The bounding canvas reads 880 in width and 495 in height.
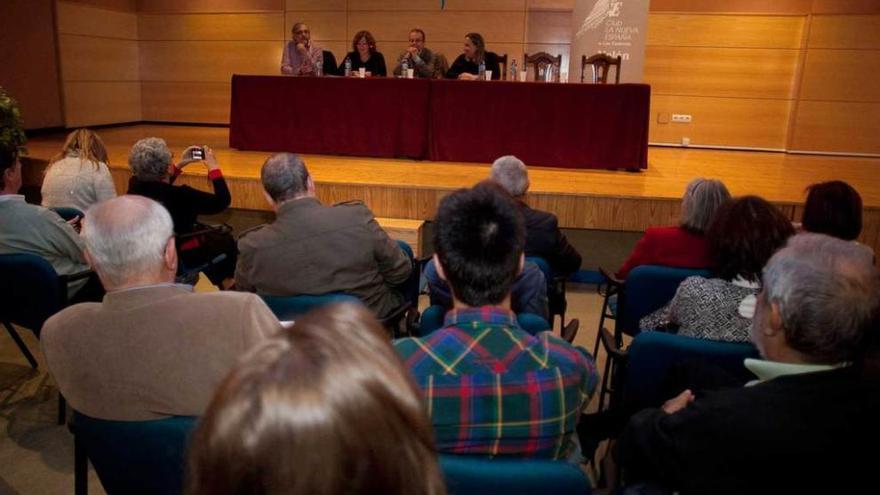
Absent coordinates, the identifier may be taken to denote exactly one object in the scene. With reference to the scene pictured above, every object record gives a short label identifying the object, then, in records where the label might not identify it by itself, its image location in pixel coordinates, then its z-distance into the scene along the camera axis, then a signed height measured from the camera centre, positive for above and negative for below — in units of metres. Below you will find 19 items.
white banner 6.58 +1.00
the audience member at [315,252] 2.37 -0.51
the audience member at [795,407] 1.09 -0.48
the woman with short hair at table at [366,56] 6.42 +0.61
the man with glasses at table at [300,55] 6.36 +0.60
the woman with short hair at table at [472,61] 6.31 +0.61
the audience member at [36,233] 2.54 -0.52
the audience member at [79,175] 3.49 -0.38
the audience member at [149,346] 1.37 -0.52
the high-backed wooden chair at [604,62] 5.81 +0.58
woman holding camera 3.23 -0.47
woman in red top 2.52 -0.43
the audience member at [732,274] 2.01 -0.46
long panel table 5.43 +0.01
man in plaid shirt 1.20 -0.48
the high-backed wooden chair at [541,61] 6.11 +0.60
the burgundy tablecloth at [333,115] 5.75 +0.01
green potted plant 4.76 -0.13
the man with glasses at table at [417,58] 6.23 +0.59
